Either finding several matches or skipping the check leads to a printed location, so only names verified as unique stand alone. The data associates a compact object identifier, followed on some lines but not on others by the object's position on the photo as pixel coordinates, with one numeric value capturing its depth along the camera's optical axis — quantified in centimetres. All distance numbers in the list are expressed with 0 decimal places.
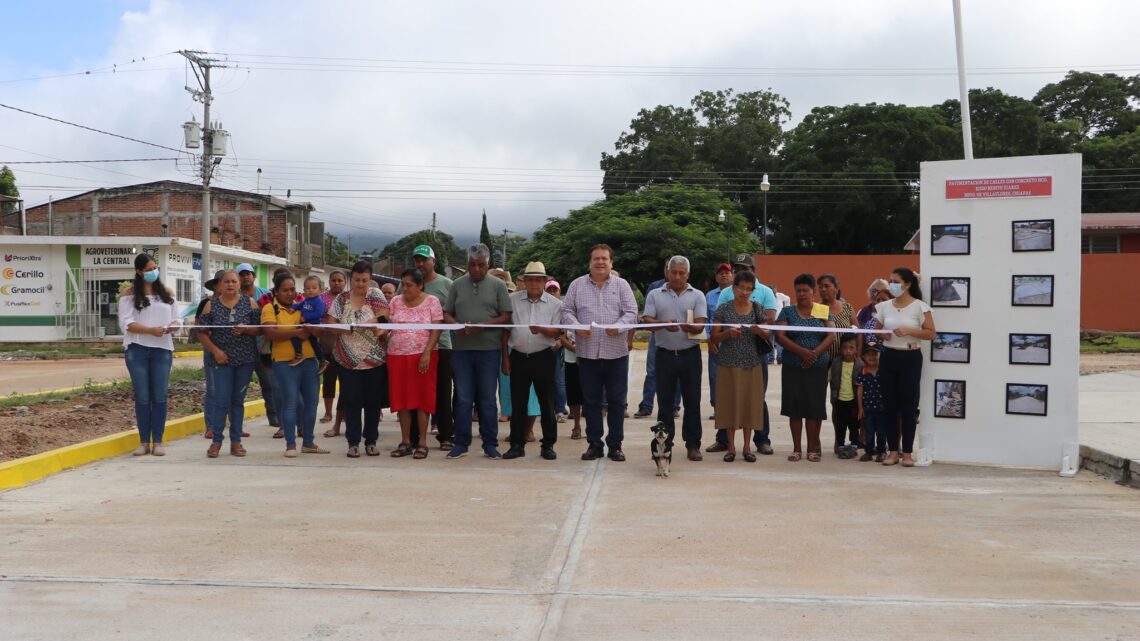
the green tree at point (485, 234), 7989
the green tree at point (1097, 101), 5881
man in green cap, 964
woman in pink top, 904
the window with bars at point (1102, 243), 3997
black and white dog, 794
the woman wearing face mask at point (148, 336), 872
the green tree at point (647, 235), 4519
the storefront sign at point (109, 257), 3469
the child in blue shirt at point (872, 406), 887
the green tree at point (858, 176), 5250
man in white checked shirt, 884
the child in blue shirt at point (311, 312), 908
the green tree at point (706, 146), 6197
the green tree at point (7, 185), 5379
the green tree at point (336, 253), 7311
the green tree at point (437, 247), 7450
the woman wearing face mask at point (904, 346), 845
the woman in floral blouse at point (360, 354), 913
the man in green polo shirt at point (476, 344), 896
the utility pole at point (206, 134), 3469
